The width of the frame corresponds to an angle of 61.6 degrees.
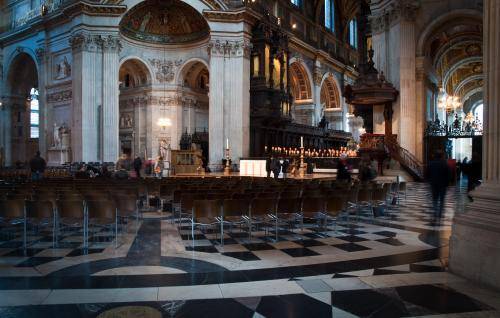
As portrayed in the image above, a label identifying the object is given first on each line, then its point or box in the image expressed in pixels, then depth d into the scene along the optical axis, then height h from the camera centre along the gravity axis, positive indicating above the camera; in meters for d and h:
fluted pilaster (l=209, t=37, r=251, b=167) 26.94 +3.90
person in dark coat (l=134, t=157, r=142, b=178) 17.86 -0.27
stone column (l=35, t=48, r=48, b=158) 31.28 +4.78
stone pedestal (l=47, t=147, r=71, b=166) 28.50 +0.21
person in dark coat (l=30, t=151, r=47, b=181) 17.20 -0.29
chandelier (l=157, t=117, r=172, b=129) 27.70 +2.46
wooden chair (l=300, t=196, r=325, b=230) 7.90 -0.92
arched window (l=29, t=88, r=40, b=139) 43.00 +4.94
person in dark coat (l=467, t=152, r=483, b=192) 13.09 -0.38
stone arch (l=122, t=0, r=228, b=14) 26.83 +9.93
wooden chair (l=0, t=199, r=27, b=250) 7.00 -0.84
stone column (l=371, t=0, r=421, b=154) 21.02 +4.61
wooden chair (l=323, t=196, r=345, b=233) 8.15 -0.93
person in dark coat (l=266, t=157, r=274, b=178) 20.53 -0.42
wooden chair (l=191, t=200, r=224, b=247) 7.08 -0.86
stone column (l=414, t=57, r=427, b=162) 21.59 +2.62
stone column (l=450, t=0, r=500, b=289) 4.67 -0.53
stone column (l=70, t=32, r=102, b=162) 26.39 +4.15
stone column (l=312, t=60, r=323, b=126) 39.34 +6.50
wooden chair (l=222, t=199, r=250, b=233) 7.22 -0.87
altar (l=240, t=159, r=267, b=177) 22.29 -0.47
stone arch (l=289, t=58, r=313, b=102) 37.94 +7.15
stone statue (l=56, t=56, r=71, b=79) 29.48 +6.40
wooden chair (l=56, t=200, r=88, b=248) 6.91 -0.85
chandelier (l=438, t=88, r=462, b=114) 29.44 +4.13
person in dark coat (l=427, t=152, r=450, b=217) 9.00 -0.45
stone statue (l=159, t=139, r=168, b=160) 27.25 +0.70
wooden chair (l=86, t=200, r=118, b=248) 7.03 -0.86
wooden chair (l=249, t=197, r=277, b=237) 7.46 -0.87
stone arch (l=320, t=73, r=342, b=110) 44.35 +7.00
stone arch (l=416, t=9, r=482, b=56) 20.36 +6.87
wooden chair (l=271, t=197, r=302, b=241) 7.69 -0.90
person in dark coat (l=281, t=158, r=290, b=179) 20.28 -0.42
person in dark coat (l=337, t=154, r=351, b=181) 12.25 -0.38
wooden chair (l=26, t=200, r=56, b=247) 6.87 -0.82
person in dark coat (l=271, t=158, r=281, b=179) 18.05 -0.34
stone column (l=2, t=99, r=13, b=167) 36.56 +2.57
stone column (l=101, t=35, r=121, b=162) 26.58 +3.93
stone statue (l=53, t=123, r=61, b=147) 28.94 +1.59
